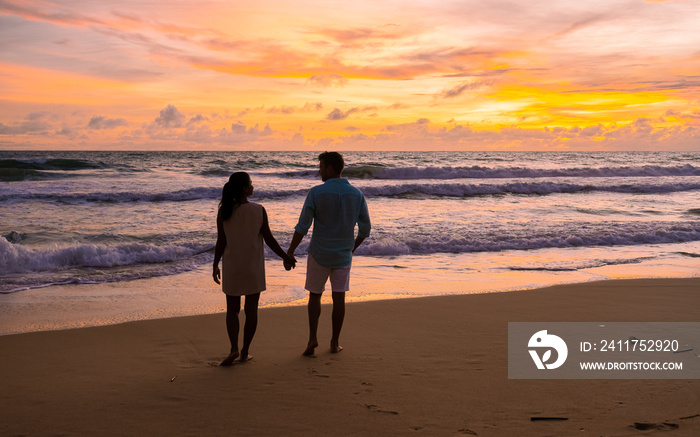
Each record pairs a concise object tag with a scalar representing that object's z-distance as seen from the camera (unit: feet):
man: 15.47
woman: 14.76
